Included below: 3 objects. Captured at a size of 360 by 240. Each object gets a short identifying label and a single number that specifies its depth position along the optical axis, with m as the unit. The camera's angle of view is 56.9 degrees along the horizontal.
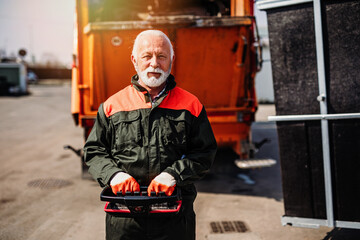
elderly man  1.76
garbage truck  4.04
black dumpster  2.58
